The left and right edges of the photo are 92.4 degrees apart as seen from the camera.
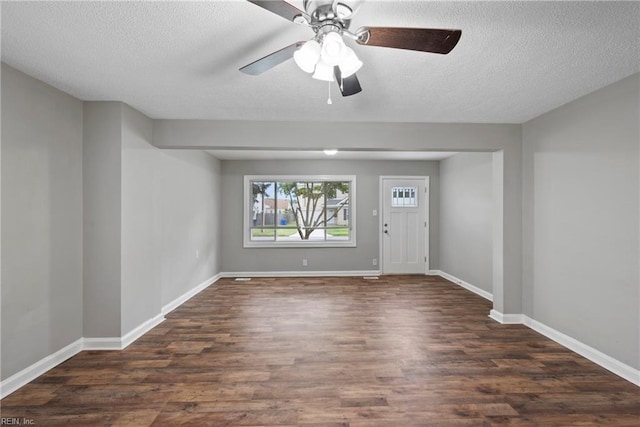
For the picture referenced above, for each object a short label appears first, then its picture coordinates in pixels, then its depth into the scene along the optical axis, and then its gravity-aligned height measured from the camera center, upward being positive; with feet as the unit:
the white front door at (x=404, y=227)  20.58 -0.71
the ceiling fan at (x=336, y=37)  4.38 +2.73
